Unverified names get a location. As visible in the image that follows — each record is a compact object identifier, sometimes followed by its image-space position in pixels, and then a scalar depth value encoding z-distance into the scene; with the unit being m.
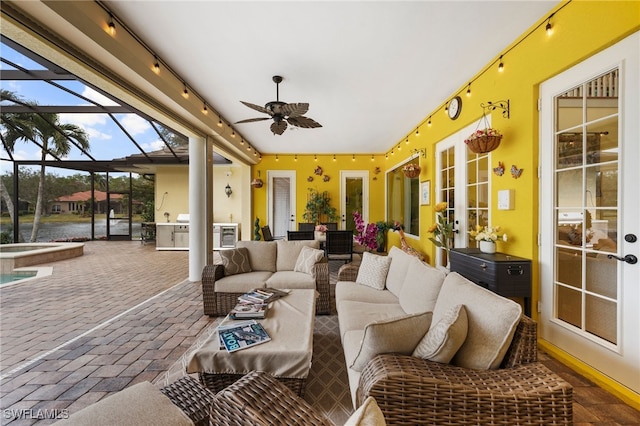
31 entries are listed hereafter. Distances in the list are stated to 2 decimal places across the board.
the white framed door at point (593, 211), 1.75
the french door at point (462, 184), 3.24
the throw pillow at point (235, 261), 3.27
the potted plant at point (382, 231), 6.41
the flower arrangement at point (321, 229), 5.37
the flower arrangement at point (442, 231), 3.60
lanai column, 4.55
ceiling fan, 2.97
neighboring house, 8.62
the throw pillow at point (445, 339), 1.18
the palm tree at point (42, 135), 6.29
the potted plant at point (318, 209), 7.48
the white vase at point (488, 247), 2.71
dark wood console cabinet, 2.37
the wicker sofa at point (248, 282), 3.03
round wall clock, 3.54
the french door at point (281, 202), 7.69
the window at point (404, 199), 5.39
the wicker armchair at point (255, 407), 0.91
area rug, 1.67
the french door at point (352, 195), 7.69
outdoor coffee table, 1.57
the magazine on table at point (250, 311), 2.08
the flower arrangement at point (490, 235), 2.69
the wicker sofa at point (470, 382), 1.01
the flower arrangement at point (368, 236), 4.27
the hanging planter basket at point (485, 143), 2.69
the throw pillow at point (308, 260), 3.29
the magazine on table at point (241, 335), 1.65
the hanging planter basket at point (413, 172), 4.79
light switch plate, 2.68
